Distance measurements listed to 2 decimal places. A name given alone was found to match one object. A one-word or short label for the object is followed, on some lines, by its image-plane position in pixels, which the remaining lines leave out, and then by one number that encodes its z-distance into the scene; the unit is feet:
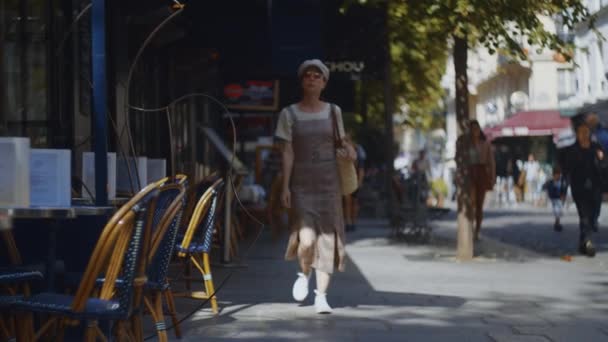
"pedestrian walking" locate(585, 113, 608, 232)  78.20
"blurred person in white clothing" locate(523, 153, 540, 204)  207.01
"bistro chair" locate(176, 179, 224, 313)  39.61
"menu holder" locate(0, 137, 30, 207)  27.40
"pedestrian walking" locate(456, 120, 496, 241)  88.27
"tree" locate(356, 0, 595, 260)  65.47
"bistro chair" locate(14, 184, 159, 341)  24.07
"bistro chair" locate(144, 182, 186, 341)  30.37
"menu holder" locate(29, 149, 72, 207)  30.23
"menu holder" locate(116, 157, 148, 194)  45.67
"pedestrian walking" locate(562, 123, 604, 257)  76.06
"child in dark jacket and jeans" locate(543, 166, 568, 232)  105.86
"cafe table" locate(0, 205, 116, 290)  25.95
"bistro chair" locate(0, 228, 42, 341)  26.35
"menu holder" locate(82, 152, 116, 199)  39.12
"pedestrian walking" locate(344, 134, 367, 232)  104.51
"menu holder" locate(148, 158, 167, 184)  48.82
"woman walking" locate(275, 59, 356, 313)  46.56
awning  251.38
